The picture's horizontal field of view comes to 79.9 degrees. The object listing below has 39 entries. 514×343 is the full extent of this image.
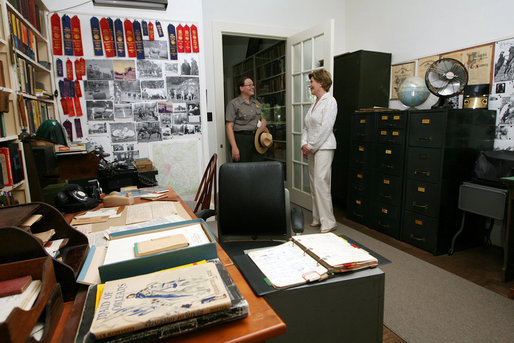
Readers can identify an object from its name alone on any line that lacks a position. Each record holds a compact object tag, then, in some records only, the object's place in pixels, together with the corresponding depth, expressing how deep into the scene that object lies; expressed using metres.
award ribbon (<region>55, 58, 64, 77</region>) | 2.80
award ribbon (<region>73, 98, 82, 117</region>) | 2.91
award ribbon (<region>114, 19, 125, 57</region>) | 2.94
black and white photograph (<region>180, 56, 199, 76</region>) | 3.21
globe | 3.02
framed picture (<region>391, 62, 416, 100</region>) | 3.44
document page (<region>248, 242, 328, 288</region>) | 1.00
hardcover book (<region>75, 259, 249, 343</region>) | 0.63
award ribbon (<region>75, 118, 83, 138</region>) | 2.93
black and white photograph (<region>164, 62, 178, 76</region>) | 3.16
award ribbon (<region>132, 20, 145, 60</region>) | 3.00
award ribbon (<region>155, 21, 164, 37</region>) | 3.07
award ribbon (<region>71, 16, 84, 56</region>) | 2.82
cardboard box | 0.83
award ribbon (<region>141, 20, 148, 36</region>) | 3.02
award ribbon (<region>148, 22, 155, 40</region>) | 3.04
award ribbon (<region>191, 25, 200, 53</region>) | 3.20
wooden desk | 0.68
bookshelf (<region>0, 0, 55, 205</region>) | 1.68
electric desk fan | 2.68
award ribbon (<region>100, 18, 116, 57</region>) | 2.90
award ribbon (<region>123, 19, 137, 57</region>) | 2.97
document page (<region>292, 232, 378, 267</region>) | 1.09
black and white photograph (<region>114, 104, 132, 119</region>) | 3.05
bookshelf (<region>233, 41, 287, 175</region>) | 4.62
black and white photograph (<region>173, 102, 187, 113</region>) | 3.24
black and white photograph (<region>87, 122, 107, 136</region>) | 2.99
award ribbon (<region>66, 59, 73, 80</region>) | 2.84
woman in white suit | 3.01
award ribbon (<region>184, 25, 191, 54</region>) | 3.18
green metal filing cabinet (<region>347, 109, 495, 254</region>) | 2.58
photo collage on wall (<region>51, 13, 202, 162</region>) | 2.86
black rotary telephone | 1.58
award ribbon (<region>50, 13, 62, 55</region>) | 2.75
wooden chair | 2.54
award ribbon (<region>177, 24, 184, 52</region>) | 3.15
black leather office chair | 1.89
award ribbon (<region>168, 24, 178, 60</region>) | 3.12
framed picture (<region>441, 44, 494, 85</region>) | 2.72
